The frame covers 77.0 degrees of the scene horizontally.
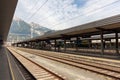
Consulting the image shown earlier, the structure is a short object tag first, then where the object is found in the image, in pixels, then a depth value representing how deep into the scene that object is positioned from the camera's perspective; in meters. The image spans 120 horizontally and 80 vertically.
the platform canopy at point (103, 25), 9.84
